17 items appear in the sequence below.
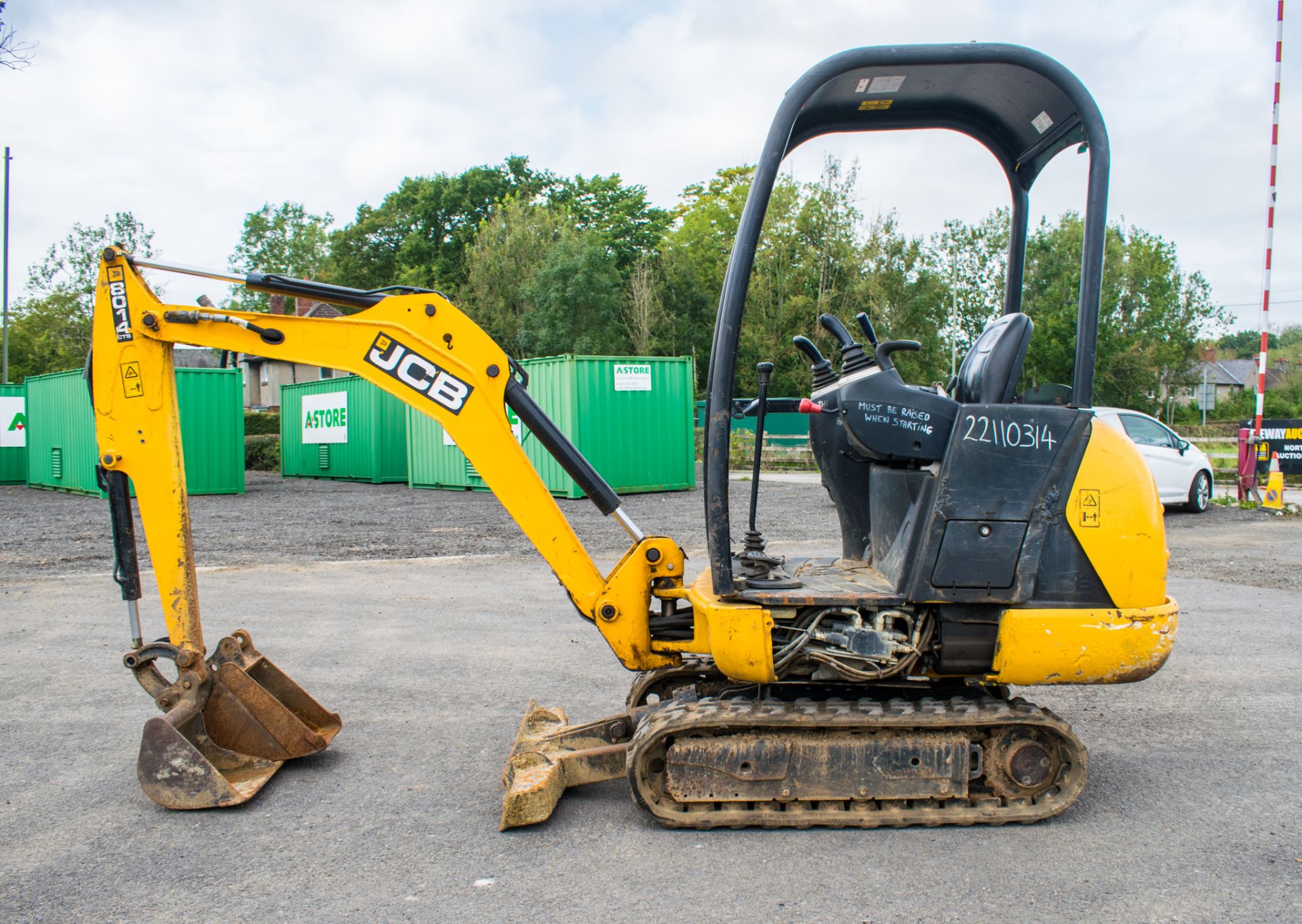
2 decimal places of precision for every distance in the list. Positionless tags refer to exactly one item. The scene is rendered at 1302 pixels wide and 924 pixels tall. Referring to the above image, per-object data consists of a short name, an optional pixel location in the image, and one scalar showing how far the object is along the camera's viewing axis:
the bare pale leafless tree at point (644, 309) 39.56
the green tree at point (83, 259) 44.66
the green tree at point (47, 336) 39.66
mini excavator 3.59
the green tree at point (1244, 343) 106.81
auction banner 19.27
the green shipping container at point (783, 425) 34.62
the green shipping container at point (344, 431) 25.27
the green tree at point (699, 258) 43.16
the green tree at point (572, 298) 40.09
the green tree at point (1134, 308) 40.97
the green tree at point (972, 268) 36.16
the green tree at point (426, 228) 53.78
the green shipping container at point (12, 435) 25.31
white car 14.27
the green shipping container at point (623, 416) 18.53
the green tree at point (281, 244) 70.06
